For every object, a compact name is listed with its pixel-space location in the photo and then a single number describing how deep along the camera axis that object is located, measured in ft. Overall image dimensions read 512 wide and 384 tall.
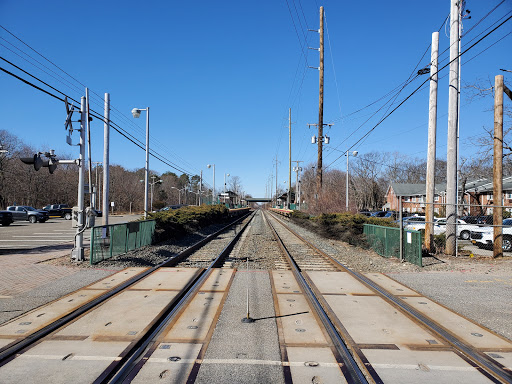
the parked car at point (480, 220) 68.85
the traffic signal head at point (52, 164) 37.78
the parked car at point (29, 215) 118.01
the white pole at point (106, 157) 53.93
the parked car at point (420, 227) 78.14
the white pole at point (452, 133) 44.78
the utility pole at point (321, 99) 94.43
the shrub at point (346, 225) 60.80
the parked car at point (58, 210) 151.00
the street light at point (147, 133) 70.14
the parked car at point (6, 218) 103.92
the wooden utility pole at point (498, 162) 43.73
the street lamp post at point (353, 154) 113.98
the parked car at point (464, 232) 78.78
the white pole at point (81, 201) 38.37
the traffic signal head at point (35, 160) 34.14
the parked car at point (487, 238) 59.47
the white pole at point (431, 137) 45.68
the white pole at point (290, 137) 202.49
